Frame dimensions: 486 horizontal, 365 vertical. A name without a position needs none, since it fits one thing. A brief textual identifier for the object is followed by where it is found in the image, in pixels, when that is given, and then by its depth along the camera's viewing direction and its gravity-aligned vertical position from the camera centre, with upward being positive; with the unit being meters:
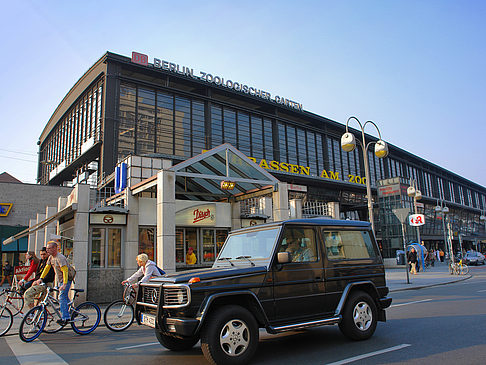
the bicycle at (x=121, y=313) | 8.95 -1.41
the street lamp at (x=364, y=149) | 16.19 +4.27
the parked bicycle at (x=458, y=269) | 24.44 -1.84
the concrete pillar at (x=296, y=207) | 24.36 +2.56
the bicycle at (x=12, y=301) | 9.24 -1.07
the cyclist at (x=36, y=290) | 9.26 -0.82
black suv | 5.08 -0.63
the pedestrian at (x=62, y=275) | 8.45 -0.43
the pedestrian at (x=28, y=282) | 10.09 -0.62
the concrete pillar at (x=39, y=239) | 24.16 +1.14
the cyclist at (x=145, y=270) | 8.60 -0.40
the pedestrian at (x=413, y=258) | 26.45 -1.14
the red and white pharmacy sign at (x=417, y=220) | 22.00 +1.32
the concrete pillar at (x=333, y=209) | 27.14 +2.61
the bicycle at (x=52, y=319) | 7.93 -1.38
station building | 15.23 +8.79
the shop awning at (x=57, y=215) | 14.47 +1.68
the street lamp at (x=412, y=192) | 31.97 +4.31
